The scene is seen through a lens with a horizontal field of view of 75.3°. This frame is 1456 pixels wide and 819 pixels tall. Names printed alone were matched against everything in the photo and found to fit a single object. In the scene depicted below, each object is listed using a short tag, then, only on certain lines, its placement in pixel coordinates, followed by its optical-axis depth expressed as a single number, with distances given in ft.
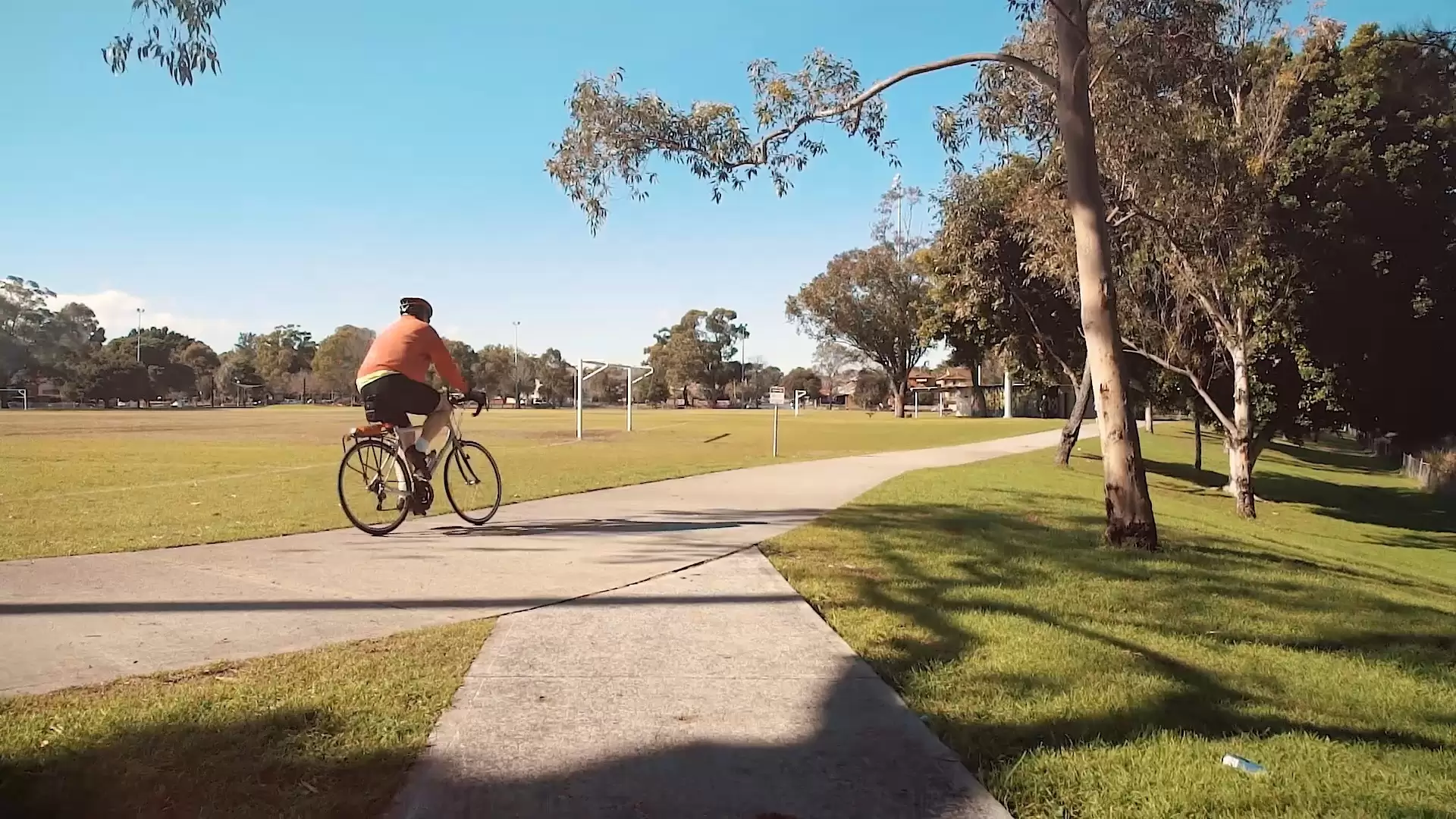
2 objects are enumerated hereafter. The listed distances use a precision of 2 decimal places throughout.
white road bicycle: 25.91
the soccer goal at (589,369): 117.39
